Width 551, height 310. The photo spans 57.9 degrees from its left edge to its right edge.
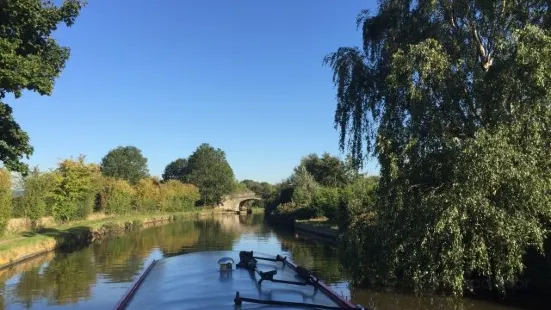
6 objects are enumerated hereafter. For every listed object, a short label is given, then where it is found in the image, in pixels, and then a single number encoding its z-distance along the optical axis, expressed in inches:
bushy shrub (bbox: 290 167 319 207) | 2332.7
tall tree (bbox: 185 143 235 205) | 4141.2
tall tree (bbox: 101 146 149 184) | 4239.7
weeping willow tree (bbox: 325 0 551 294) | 428.5
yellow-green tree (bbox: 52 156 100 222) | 1505.9
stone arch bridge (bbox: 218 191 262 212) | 4206.4
